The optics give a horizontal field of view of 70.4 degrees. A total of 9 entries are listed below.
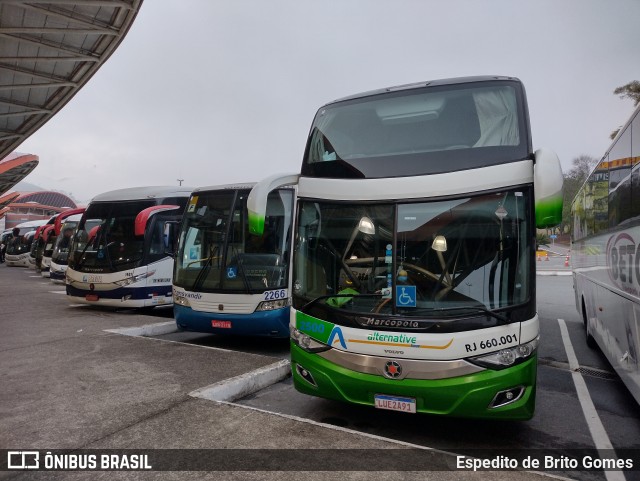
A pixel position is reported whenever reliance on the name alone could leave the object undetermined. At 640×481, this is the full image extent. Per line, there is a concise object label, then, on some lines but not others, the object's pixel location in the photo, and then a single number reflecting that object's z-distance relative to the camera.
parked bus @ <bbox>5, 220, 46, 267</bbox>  30.94
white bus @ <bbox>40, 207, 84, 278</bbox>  22.53
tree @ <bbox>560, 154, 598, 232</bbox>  50.84
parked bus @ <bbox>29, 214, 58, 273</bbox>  23.77
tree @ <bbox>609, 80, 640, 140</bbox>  25.16
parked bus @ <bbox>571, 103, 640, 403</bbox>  4.62
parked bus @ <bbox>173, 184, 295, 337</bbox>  7.45
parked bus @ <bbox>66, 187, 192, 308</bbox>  10.70
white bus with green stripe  3.89
